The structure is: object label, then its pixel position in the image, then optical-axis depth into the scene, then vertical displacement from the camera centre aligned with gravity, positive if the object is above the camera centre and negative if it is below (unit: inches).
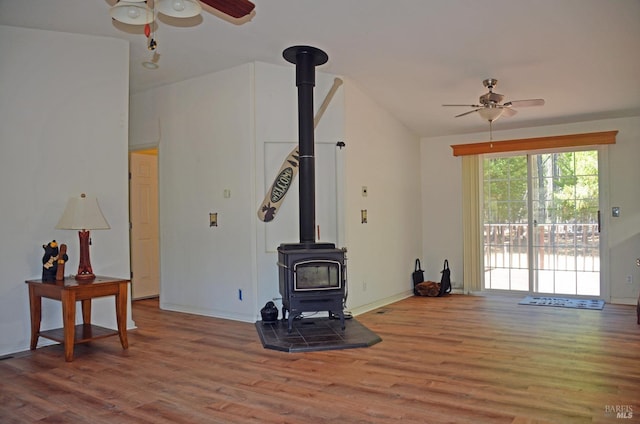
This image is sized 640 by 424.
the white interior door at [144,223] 255.8 -2.5
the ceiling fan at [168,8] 104.4 +46.9
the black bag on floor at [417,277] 271.1 -34.9
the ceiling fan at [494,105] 183.0 +42.7
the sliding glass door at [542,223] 243.9 -4.5
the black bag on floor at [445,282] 265.4 -37.5
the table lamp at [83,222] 157.9 -0.9
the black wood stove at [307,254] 172.1 -13.7
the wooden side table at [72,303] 145.5 -26.8
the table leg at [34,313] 156.9 -30.9
